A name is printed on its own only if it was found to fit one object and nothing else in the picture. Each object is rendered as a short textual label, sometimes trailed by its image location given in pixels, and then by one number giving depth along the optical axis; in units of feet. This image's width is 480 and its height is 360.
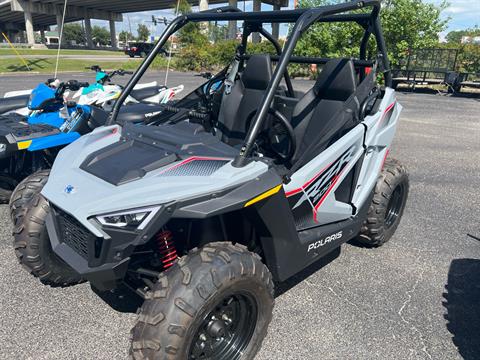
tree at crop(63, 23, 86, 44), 326.36
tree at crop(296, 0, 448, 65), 50.94
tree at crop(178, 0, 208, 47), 75.25
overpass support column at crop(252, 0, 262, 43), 123.95
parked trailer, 51.78
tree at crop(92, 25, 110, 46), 354.13
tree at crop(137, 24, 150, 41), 286.05
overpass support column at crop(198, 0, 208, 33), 110.64
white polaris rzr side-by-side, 5.97
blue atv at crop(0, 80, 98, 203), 12.25
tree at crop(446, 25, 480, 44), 68.64
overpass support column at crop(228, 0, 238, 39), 95.93
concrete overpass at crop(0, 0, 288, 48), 164.04
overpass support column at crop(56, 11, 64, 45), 170.61
